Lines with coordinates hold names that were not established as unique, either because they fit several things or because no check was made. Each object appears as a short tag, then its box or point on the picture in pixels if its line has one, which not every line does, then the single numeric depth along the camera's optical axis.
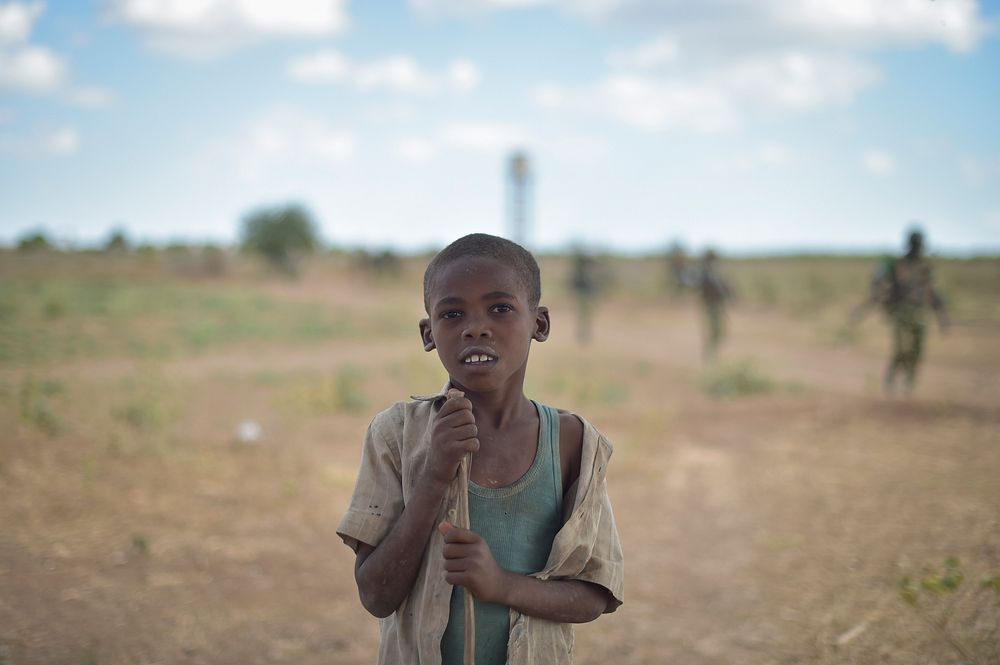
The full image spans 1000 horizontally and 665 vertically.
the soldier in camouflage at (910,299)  8.63
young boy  1.47
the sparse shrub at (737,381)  10.90
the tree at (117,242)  46.12
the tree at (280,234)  44.84
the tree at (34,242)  40.28
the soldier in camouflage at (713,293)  12.46
